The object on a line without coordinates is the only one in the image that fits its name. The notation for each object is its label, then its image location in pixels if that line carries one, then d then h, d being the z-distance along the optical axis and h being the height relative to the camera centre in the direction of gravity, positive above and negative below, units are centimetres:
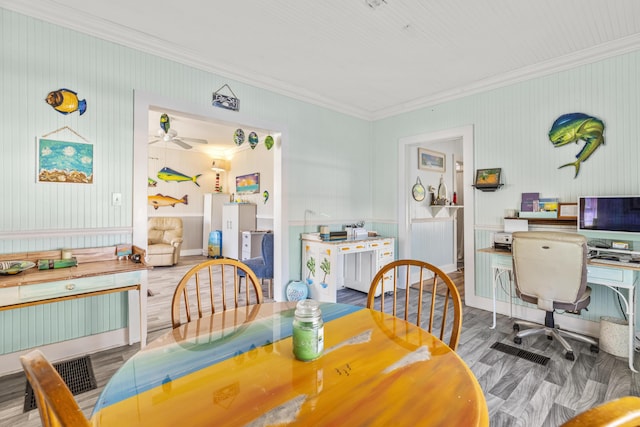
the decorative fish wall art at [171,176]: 733 +93
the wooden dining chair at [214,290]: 148 -110
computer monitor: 269 +1
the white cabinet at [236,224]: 652 -22
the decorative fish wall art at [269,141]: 382 +91
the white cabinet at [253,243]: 588 -56
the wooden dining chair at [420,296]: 136 -107
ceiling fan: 309 +128
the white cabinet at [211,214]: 762 +0
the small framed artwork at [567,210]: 307 +4
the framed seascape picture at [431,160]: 514 +94
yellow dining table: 76 -50
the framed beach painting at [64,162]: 246 +43
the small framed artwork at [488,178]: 360 +44
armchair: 616 -57
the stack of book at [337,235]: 406 -28
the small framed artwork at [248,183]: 680 +71
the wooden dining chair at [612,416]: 47 -32
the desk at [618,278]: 238 -52
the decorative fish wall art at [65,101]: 247 +92
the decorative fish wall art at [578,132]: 301 +83
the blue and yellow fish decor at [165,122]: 308 +92
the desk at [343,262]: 379 -66
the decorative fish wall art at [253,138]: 379 +94
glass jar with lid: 101 -40
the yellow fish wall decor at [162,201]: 727 +32
